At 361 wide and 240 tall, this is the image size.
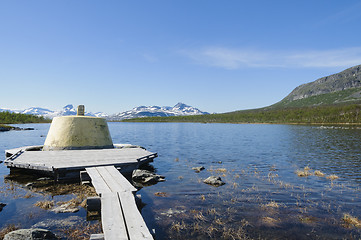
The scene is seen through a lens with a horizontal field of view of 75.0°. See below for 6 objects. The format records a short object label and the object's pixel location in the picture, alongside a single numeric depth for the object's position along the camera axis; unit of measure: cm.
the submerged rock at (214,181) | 1566
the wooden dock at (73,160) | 1459
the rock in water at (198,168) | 2069
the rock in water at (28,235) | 703
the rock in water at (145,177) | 1652
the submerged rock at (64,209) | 1046
